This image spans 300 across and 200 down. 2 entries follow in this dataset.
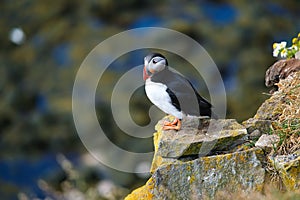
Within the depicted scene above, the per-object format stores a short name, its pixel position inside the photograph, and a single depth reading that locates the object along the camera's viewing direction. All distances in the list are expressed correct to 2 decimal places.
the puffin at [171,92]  9.20
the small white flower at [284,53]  10.32
